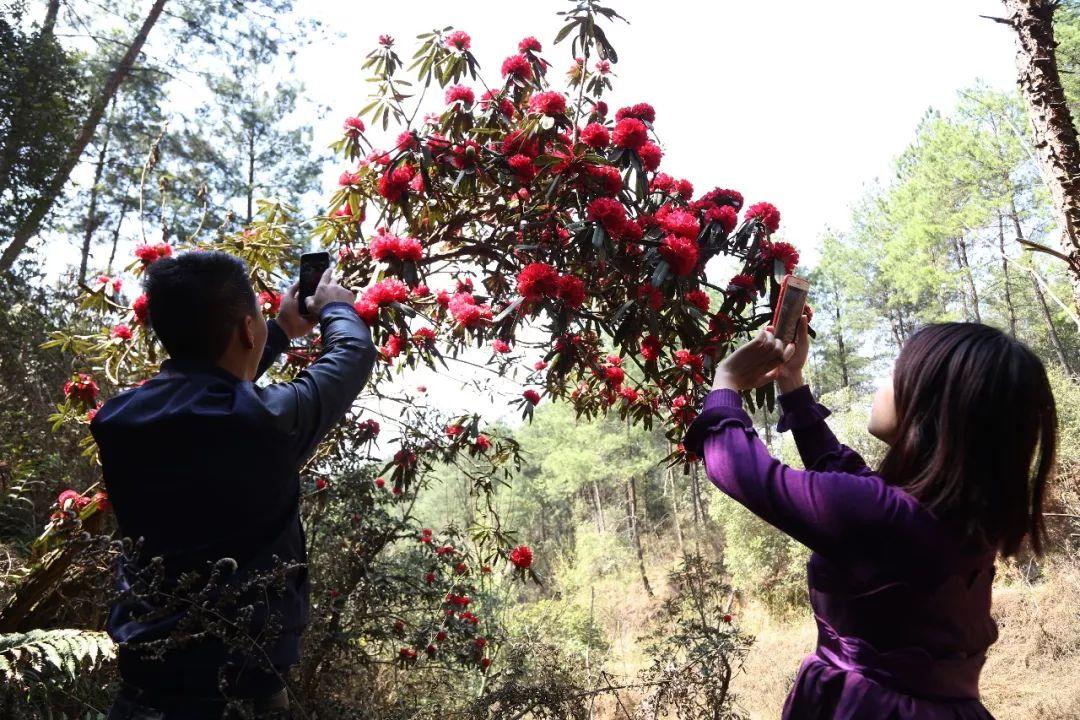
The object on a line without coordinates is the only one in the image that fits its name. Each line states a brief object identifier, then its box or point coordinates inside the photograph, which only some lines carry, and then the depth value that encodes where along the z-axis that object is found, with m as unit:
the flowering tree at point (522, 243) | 1.87
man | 0.92
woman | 0.86
